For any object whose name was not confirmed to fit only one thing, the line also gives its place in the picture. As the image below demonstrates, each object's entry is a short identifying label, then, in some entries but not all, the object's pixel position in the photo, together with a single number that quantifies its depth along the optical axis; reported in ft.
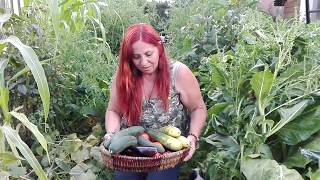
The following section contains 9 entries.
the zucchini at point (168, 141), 5.72
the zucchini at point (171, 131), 5.98
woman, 6.51
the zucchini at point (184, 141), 5.82
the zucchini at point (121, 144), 5.44
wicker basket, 5.33
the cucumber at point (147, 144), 5.60
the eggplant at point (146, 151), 5.44
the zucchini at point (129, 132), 5.68
